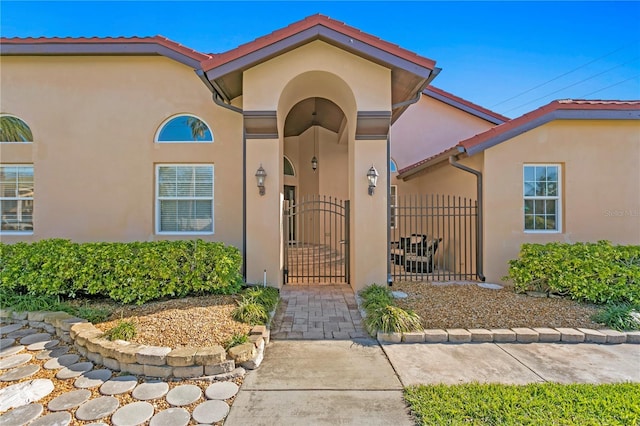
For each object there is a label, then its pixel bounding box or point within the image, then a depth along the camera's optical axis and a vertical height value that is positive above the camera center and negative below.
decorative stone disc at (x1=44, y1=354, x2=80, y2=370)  4.34 -2.10
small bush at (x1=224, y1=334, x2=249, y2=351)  4.43 -1.80
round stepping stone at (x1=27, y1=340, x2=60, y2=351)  4.90 -2.08
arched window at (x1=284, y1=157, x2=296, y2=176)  14.15 +2.30
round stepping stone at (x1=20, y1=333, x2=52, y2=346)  5.12 -2.07
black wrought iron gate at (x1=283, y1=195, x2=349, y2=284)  8.67 -1.35
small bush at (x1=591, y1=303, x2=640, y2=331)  5.45 -1.80
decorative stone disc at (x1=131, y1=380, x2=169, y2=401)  3.63 -2.10
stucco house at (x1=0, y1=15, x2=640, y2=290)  8.56 +1.69
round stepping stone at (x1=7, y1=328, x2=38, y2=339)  5.34 -2.07
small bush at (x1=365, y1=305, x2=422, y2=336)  5.20 -1.78
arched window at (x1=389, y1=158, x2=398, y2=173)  14.08 +2.35
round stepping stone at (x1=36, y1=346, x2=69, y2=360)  4.65 -2.09
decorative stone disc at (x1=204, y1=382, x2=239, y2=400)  3.64 -2.10
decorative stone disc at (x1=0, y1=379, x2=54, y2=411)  3.53 -2.12
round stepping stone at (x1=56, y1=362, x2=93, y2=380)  4.07 -2.10
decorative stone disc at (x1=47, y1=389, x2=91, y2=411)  3.44 -2.12
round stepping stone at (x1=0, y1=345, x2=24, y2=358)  4.70 -2.08
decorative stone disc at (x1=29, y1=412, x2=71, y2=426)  3.19 -2.14
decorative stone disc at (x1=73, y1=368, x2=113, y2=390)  3.88 -2.10
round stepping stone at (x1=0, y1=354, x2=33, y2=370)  4.37 -2.10
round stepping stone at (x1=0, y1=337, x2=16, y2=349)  4.97 -2.07
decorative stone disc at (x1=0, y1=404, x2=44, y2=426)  3.20 -2.13
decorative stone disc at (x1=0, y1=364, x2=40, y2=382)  4.04 -2.11
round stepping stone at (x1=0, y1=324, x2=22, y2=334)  5.55 -2.05
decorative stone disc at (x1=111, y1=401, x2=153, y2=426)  3.19 -2.12
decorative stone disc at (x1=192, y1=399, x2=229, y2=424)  3.24 -2.12
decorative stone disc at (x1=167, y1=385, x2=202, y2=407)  3.53 -2.11
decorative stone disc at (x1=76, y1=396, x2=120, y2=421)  3.29 -2.12
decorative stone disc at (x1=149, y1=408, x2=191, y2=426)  3.17 -2.12
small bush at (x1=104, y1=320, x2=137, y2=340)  4.59 -1.74
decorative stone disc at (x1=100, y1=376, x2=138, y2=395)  3.73 -2.10
